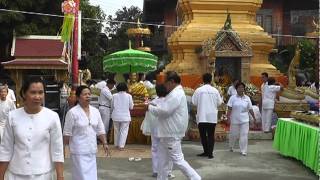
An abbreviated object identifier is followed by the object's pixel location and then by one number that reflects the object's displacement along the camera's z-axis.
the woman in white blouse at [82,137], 6.30
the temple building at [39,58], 18.20
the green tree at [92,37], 29.16
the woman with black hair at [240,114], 10.85
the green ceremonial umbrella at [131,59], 14.91
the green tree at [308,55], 28.09
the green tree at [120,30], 48.99
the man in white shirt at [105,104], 12.91
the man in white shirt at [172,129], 7.59
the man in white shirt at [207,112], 10.48
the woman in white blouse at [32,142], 4.51
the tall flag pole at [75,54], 14.68
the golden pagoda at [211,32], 17.39
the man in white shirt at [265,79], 14.17
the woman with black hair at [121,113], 11.93
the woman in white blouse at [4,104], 9.70
